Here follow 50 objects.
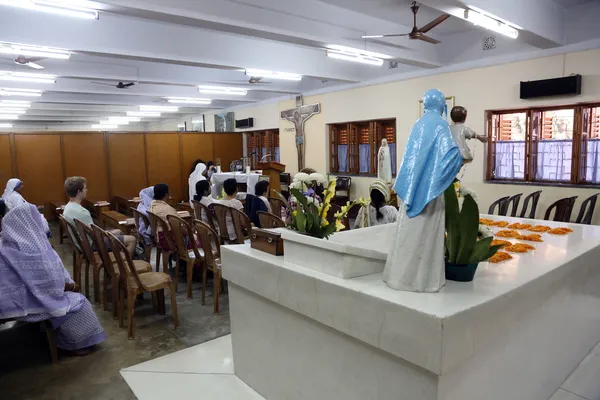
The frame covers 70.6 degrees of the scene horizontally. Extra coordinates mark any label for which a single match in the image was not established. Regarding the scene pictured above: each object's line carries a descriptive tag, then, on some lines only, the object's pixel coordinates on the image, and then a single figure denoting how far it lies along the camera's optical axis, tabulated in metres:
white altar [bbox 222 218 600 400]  1.38
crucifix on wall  9.68
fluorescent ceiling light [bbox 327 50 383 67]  5.82
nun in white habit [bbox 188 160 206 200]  9.90
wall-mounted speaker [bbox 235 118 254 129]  11.67
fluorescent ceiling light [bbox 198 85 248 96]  8.50
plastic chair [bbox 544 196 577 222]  4.84
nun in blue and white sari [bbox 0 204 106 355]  2.66
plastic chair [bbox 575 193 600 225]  4.86
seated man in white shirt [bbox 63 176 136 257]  4.12
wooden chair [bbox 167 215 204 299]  3.87
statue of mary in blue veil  1.50
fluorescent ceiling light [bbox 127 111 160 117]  13.75
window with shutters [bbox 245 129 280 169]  11.48
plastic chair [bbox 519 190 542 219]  5.26
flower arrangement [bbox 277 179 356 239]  2.03
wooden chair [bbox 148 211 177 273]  4.10
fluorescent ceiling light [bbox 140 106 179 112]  12.15
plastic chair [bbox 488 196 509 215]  5.17
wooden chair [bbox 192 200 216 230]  4.65
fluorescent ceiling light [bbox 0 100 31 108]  10.28
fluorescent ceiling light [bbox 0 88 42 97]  8.36
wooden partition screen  8.98
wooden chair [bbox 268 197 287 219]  5.87
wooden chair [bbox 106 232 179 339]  3.13
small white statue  6.94
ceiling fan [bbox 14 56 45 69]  5.94
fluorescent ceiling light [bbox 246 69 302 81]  7.00
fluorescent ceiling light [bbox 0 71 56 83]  6.56
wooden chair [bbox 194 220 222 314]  3.62
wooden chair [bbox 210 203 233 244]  4.39
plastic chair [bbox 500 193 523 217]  5.22
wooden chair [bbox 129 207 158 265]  4.58
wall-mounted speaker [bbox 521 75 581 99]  5.39
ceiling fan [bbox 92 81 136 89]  8.53
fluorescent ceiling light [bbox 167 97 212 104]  10.08
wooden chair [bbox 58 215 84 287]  3.90
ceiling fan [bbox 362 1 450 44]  4.81
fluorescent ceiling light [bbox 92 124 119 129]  18.42
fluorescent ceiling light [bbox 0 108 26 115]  12.04
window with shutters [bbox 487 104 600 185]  5.61
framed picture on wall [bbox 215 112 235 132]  12.60
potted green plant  1.65
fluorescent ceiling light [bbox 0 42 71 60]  5.02
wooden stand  8.29
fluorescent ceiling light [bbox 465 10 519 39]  4.34
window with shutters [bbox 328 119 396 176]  8.34
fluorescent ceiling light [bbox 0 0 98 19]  3.61
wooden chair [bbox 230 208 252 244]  4.24
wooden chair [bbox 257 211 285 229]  4.07
